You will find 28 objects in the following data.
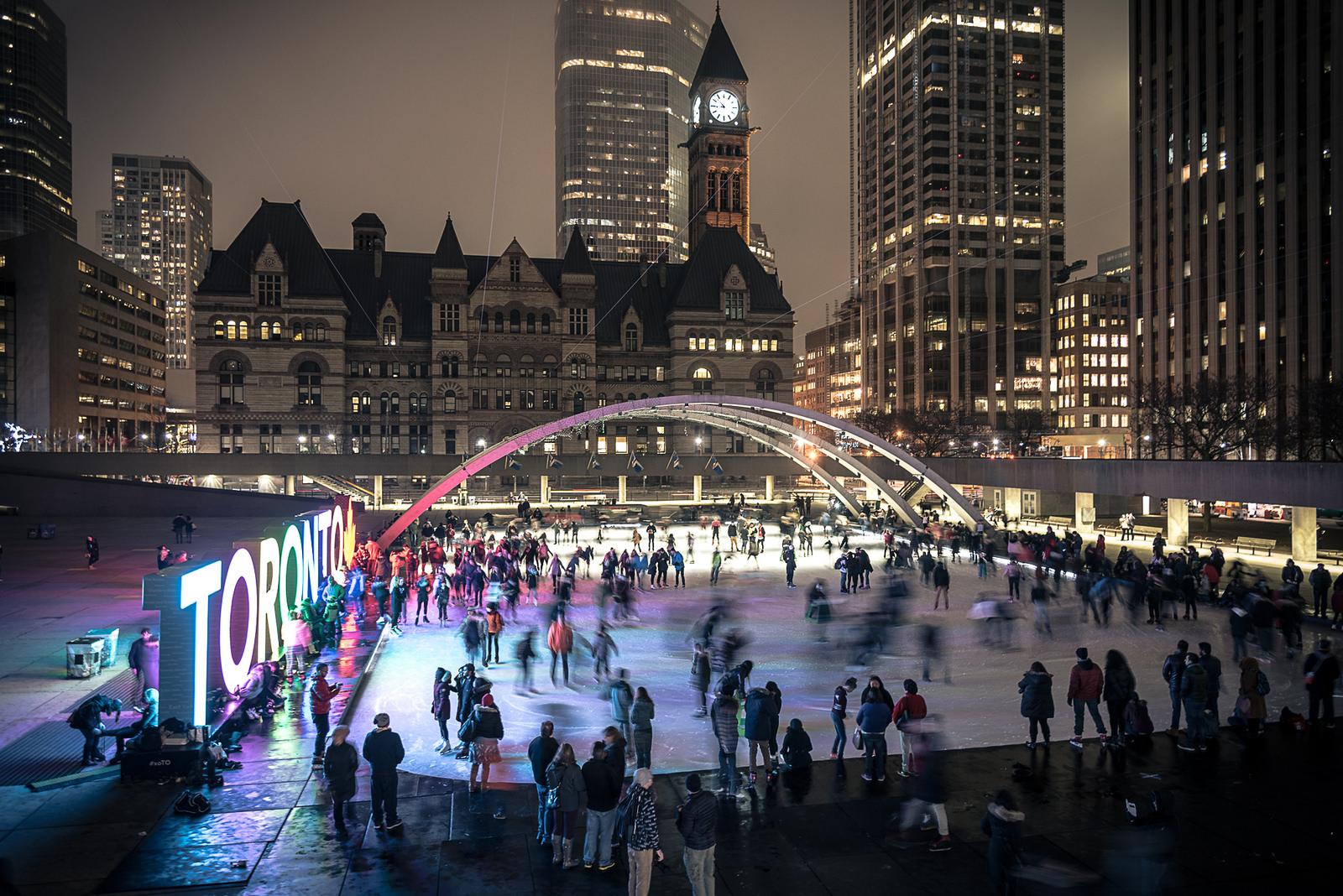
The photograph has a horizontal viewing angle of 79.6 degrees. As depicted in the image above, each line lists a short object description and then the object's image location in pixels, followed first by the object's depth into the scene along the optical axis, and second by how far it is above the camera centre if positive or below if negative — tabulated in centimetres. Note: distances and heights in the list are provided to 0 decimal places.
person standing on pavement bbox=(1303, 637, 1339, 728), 1288 -372
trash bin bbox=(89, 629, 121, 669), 1662 -396
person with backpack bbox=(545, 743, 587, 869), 899 -390
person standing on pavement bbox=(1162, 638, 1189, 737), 1306 -366
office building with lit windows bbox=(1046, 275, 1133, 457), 11806 +1217
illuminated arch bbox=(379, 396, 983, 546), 4166 +50
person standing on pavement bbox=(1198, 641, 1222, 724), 1218 -354
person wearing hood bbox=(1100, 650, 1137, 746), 1248 -377
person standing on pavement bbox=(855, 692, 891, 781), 1099 -387
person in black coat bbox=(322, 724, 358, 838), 959 -376
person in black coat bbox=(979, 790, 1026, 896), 757 -366
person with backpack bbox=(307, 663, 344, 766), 1202 -374
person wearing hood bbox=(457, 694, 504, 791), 1075 -379
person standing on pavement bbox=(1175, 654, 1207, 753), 1193 -376
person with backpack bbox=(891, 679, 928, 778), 1124 -367
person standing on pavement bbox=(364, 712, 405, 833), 960 -373
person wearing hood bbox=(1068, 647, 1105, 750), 1243 -375
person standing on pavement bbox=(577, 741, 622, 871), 887 -391
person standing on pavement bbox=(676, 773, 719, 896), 766 -365
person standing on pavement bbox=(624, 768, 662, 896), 791 -381
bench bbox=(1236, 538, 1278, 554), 3459 -416
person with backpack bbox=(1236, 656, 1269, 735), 1270 -394
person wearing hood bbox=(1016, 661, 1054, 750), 1198 -369
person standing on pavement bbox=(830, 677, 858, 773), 1187 -389
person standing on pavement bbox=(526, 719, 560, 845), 958 -376
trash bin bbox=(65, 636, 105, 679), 1586 -397
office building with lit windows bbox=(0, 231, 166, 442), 9619 +1440
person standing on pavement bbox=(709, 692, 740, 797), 1062 -375
